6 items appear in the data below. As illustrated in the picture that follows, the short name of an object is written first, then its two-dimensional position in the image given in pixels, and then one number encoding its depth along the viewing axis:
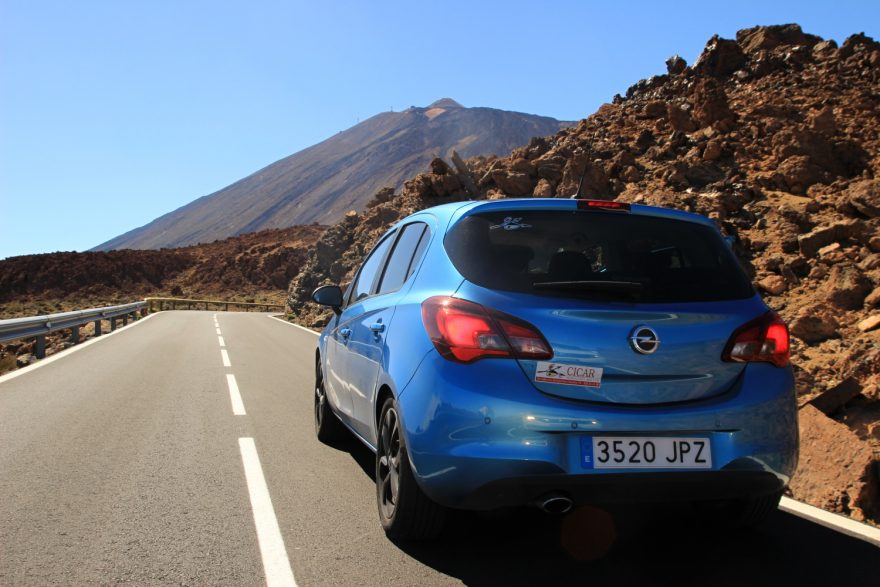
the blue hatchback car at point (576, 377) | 3.14
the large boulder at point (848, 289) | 10.34
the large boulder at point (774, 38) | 24.91
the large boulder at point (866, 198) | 12.71
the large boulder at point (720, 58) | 24.72
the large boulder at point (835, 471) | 4.81
